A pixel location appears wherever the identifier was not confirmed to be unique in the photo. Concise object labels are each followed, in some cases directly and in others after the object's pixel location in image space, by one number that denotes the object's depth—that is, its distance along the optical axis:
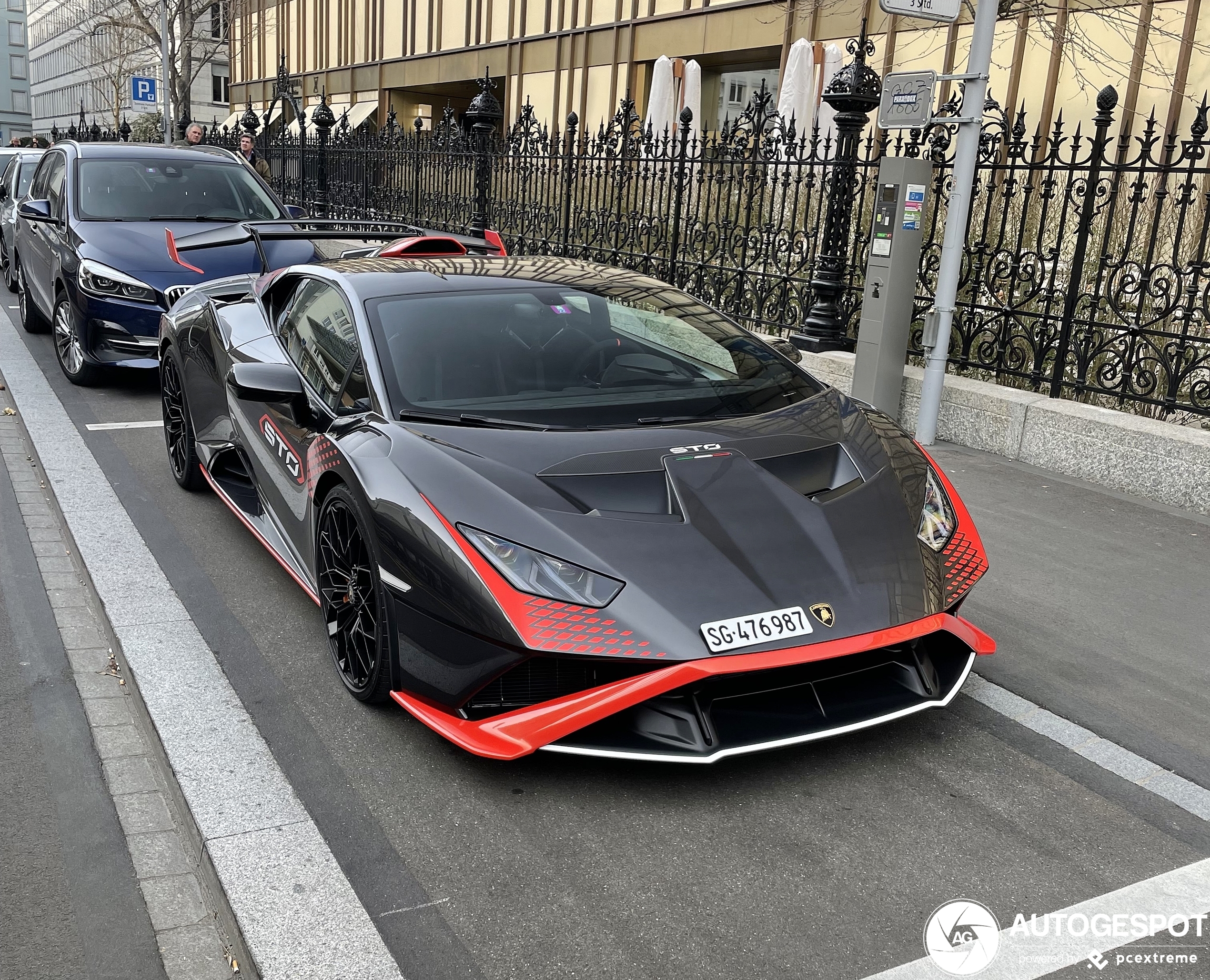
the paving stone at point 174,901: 2.85
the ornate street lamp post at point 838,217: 8.58
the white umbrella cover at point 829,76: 16.80
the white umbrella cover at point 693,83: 18.45
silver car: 14.12
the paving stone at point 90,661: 4.25
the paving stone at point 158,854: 3.05
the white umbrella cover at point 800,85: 16.06
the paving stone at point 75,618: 4.66
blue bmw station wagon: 8.52
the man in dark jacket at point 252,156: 18.12
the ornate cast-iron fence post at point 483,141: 13.71
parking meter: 7.65
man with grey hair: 17.83
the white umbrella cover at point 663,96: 17.66
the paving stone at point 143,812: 3.25
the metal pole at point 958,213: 7.12
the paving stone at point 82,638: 4.46
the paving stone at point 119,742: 3.66
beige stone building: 16.44
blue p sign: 22.64
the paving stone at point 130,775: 3.45
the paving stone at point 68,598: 4.88
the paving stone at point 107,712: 3.86
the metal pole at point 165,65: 23.12
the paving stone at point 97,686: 4.05
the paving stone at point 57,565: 5.27
